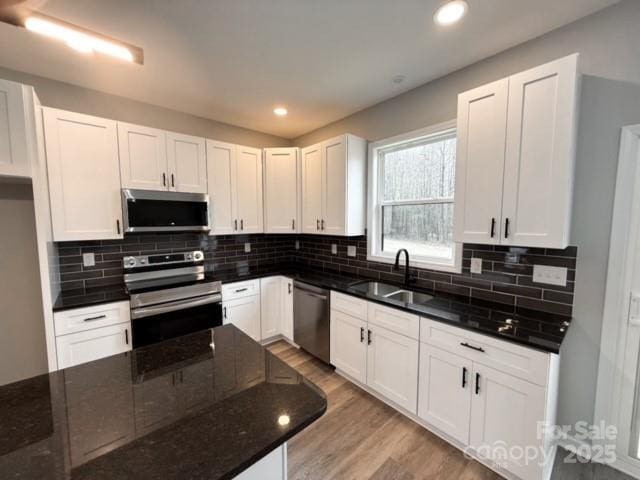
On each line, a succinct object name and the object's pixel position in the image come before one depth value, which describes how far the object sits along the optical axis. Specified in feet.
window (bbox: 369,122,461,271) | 7.84
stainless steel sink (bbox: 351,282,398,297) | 8.19
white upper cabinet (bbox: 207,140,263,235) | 9.77
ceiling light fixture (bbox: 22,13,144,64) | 4.12
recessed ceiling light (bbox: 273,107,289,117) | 9.66
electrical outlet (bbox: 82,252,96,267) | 8.20
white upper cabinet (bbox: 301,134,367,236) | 9.19
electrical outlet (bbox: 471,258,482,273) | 6.98
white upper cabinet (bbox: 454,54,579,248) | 4.94
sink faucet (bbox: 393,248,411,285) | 8.12
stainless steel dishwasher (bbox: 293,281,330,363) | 8.95
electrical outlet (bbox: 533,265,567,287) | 5.78
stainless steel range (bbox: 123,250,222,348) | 7.56
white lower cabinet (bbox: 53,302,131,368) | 6.56
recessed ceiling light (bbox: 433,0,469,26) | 4.98
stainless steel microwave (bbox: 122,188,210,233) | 7.98
